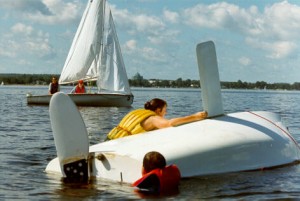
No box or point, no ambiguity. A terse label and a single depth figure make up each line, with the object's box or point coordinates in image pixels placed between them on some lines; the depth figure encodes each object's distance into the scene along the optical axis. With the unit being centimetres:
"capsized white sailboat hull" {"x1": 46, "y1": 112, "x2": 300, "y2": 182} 1156
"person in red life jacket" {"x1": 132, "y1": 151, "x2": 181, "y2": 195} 1074
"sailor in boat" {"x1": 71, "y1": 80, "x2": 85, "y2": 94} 4888
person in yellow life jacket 1313
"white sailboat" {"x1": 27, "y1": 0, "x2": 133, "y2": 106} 5048
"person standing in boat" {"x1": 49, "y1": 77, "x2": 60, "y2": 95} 4820
